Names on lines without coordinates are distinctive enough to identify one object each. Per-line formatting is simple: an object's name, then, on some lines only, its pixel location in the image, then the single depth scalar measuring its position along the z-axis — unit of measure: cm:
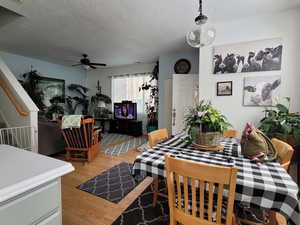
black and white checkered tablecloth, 76
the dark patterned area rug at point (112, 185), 191
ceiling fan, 395
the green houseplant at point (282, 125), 186
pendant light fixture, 151
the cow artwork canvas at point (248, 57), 225
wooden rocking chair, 270
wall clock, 408
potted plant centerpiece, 134
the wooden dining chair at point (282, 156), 113
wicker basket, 133
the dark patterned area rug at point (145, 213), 148
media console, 518
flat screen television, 541
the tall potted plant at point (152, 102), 491
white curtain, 557
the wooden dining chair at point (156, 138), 168
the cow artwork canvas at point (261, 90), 226
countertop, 58
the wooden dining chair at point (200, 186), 76
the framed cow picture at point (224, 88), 254
